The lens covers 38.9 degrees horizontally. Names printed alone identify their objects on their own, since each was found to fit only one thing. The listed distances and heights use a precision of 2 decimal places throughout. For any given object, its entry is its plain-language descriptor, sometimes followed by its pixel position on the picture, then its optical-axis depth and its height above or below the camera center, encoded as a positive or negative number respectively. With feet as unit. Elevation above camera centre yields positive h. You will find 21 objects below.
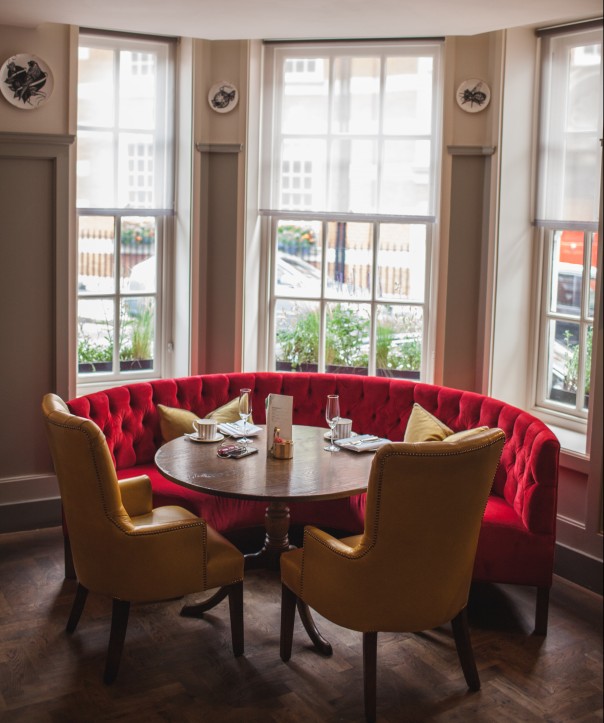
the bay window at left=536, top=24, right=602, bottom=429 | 14.67 +1.47
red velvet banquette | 12.26 -2.41
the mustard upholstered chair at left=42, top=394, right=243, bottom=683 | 10.47 -3.23
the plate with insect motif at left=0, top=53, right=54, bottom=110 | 14.76 +3.51
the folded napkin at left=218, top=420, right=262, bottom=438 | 13.23 -2.22
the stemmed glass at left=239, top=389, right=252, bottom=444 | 12.79 -1.81
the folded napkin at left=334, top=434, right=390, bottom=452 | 12.63 -2.28
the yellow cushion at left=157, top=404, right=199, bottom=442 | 14.80 -2.37
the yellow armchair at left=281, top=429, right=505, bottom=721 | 9.32 -2.94
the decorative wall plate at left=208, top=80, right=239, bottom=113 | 16.46 +3.66
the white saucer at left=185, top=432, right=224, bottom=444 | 12.99 -2.30
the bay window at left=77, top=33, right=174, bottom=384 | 16.37 +1.68
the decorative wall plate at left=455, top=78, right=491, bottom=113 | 15.55 +3.61
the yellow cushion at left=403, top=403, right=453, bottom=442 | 14.21 -2.28
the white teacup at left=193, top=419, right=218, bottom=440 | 13.02 -2.16
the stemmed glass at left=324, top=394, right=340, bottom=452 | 12.36 -1.71
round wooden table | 10.85 -2.49
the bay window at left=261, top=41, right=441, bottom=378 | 16.37 +1.76
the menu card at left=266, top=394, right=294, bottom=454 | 12.16 -1.82
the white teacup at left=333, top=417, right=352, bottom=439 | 12.97 -2.10
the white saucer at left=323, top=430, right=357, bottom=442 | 13.19 -2.25
